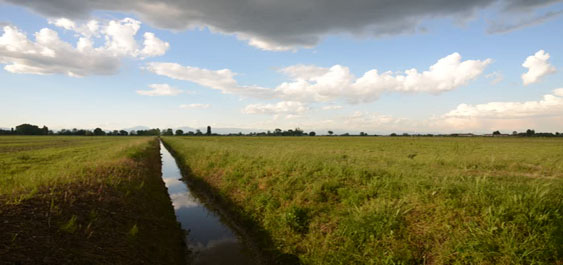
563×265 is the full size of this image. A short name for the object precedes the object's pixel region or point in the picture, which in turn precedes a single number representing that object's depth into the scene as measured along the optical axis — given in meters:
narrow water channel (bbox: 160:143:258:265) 8.38
